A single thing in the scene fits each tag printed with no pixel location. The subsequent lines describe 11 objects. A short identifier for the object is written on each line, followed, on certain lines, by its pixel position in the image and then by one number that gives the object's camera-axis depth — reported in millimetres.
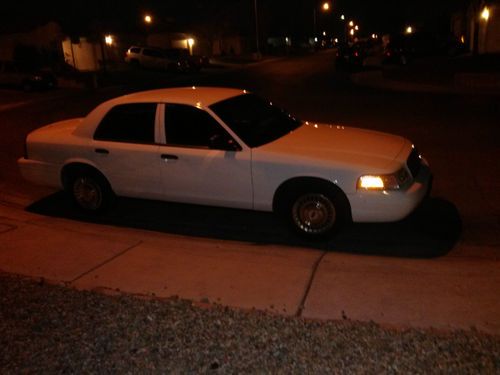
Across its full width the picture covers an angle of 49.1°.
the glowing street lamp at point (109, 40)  48181
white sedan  5613
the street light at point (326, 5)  57359
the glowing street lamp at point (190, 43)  55969
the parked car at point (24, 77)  27000
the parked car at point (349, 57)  34219
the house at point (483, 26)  29203
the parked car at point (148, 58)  38250
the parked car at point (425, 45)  33500
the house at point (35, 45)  38969
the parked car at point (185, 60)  38094
